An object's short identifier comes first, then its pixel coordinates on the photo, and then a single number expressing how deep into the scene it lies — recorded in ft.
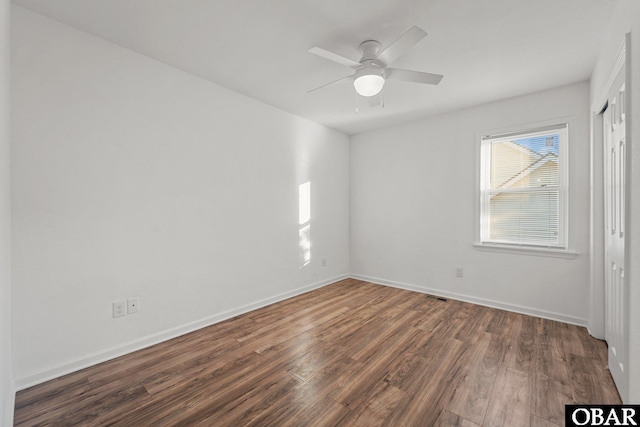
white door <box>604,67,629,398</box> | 5.61
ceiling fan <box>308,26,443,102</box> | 6.88
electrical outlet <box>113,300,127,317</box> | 7.34
